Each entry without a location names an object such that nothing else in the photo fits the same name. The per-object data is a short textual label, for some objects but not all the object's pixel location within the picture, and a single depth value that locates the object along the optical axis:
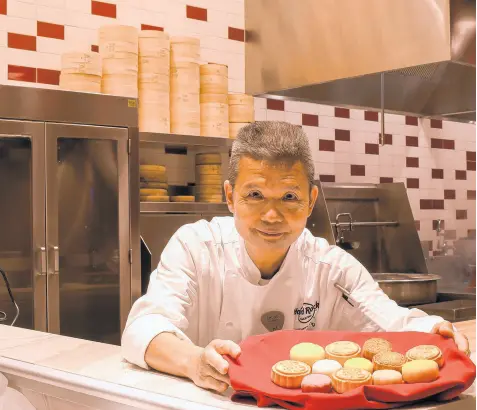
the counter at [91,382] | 1.25
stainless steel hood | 1.99
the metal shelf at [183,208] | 3.77
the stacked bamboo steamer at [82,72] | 3.65
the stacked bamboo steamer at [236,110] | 4.28
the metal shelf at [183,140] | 3.81
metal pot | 3.98
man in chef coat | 1.75
